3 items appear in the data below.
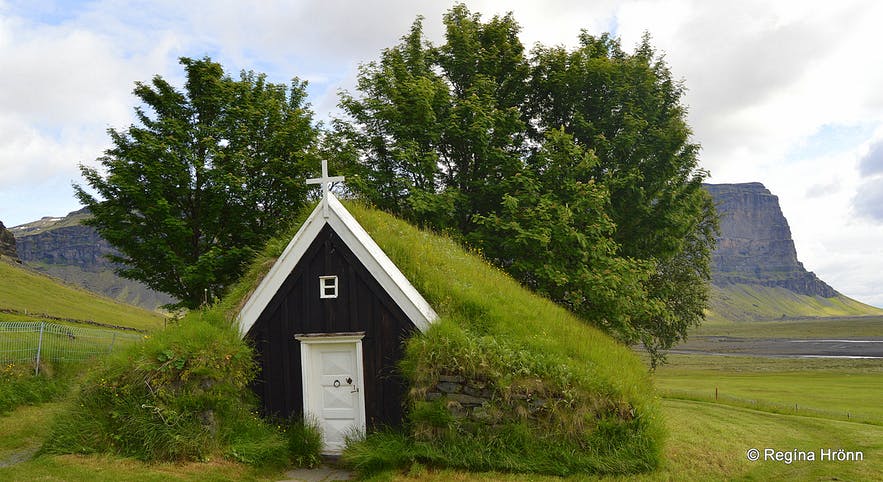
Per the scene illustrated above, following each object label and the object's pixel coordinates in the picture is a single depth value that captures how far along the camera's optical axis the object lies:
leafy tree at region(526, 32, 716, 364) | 22.77
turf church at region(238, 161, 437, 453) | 11.77
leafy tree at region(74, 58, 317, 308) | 20.70
